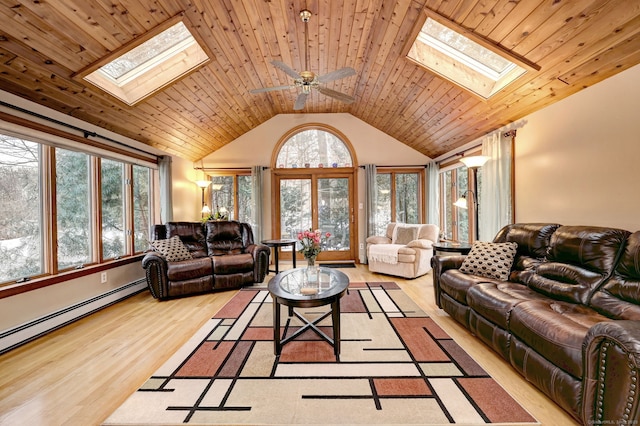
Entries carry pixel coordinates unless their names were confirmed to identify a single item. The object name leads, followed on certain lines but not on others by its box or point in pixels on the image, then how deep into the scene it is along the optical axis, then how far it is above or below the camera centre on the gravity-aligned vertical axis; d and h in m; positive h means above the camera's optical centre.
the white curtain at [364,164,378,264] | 5.77 +0.23
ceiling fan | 2.66 +1.37
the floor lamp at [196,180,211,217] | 5.59 +0.23
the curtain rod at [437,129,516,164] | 3.48 +0.98
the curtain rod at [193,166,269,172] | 5.96 +0.96
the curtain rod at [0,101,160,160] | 2.45 +0.98
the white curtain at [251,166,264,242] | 5.78 +0.23
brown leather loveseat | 3.61 -0.73
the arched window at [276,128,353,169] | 6.11 +1.40
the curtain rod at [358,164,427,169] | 5.96 +0.94
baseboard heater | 2.37 -1.10
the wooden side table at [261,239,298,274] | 4.72 -0.59
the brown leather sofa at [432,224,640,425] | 1.23 -0.72
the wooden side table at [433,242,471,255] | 3.42 -0.53
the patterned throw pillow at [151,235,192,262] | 3.85 -0.54
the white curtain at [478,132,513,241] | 3.55 +0.30
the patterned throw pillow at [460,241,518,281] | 2.70 -0.56
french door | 6.09 +0.03
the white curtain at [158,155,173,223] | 4.70 +0.41
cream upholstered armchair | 4.61 -0.74
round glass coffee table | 2.10 -0.70
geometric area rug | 1.56 -1.19
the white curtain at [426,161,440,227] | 5.69 +0.29
